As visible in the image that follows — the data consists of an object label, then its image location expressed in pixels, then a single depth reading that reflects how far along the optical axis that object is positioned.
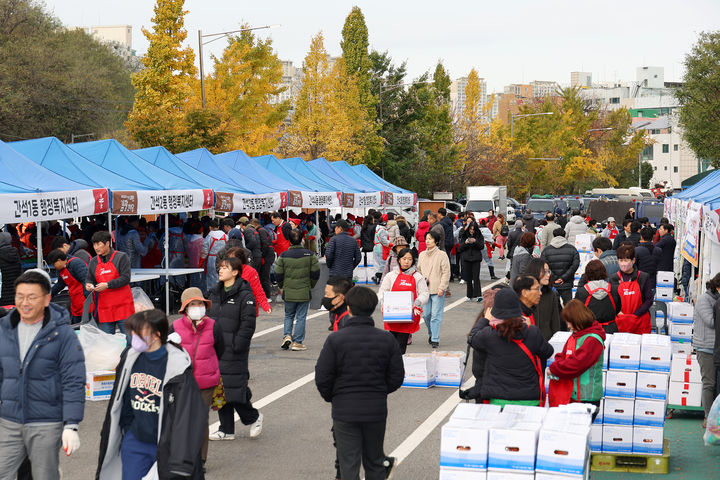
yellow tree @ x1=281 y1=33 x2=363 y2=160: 44.12
